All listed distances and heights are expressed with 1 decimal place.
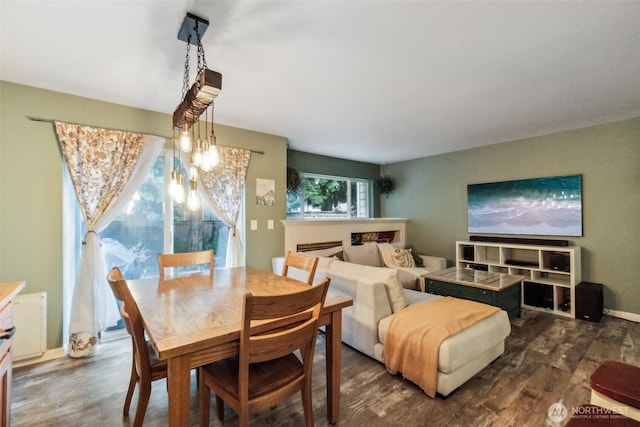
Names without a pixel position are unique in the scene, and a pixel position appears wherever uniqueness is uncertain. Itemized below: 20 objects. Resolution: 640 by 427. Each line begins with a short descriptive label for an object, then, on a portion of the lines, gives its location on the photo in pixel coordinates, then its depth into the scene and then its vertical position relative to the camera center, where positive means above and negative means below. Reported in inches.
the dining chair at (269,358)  48.8 -27.7
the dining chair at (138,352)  54.1 -27.5
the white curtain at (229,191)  130.7 +12.3
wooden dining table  46.0 -19.4
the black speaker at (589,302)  129.0 -40.2
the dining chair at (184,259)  94.3 -14.5
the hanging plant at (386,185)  225.0 +24.6
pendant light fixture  62.1 +27.5
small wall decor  145.9 +13.0
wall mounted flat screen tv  146.1 +4.7
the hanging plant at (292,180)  174.1 +22.3
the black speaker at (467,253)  175.2 -23.2
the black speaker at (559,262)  140.3 -23.4
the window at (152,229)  116.2 -5.1
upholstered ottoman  76.2 -38.9
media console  139.9 -27.7
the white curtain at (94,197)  100.6 +7.8
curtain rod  95.9 +33.8
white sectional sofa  77.3 -35.1
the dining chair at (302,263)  87.1 -14.9
